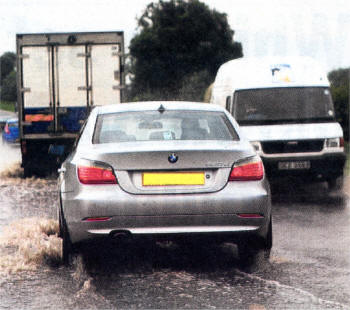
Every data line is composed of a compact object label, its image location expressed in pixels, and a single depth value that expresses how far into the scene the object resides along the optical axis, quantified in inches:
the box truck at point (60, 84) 684.7
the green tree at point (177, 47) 2839.6
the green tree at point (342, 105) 1160.8
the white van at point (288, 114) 530.0
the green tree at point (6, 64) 4480.8
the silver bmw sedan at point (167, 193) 253.6
